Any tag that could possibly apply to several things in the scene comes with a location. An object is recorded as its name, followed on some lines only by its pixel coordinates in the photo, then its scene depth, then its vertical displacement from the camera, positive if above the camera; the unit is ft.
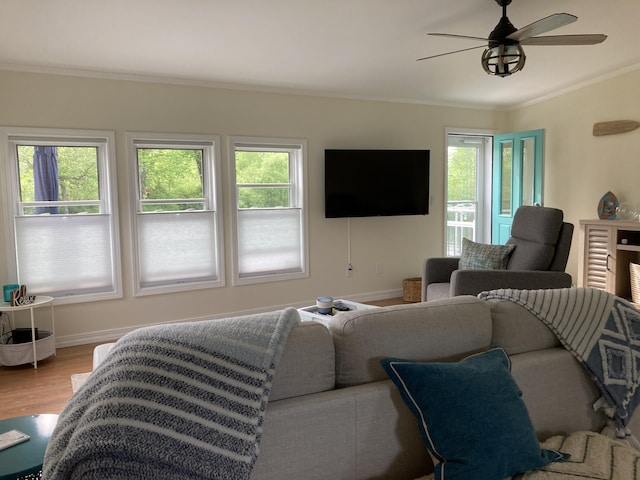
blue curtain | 12.40 +0.80
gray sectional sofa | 4.12 -1.81
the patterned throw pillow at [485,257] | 12.23 -1.59
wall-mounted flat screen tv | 16.05 +0.60
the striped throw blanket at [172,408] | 3.32 -1.57
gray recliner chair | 11.07 -1.69
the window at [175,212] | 13.65 -0.29
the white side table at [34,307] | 11.08 -2.44
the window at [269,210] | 15.15 -0.29
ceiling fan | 9.11 +3.06
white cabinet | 14.78 -1.91
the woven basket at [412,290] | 17.13 -3.38
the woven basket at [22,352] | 11.31 -3.59
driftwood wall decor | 15.46 +2.30
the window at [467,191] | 19.94 +0.27
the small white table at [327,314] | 10.24 -2.57
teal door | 17.97 +0.81
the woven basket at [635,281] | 14.11 -2.64
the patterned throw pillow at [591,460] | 4.29 -2.59
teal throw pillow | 4.05 -1.99
